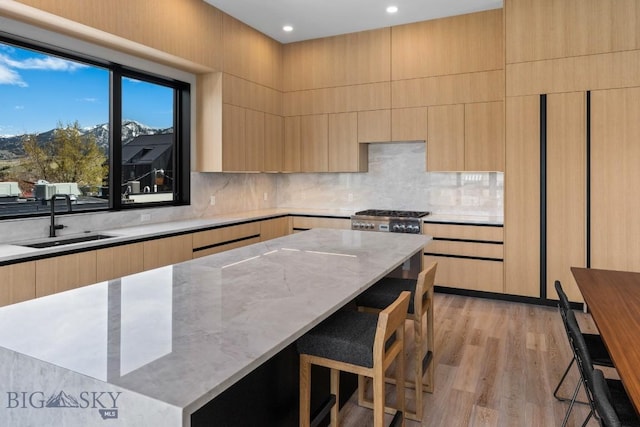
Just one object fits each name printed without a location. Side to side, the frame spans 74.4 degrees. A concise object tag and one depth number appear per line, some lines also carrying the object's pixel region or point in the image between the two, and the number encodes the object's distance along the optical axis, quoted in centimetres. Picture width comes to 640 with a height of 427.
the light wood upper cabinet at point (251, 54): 483
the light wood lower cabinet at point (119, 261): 320
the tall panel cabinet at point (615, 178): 392
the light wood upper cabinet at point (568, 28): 389
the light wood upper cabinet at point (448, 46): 465
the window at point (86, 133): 331
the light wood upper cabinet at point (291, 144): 587
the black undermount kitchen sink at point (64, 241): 317
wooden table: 139
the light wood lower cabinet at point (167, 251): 362
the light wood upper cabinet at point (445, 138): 488
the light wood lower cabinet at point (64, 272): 282
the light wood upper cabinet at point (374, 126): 528
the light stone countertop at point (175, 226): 281
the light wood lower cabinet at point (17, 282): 261
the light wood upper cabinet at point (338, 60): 528
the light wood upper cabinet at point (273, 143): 557
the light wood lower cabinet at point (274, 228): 513
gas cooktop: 496
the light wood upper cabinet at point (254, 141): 518
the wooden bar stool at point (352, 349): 168
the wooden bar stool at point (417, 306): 225
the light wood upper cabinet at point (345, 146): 549
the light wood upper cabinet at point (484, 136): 468
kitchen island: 103
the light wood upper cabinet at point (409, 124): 506
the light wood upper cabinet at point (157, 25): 328
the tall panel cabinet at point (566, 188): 410
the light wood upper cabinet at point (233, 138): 480
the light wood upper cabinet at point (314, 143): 568
